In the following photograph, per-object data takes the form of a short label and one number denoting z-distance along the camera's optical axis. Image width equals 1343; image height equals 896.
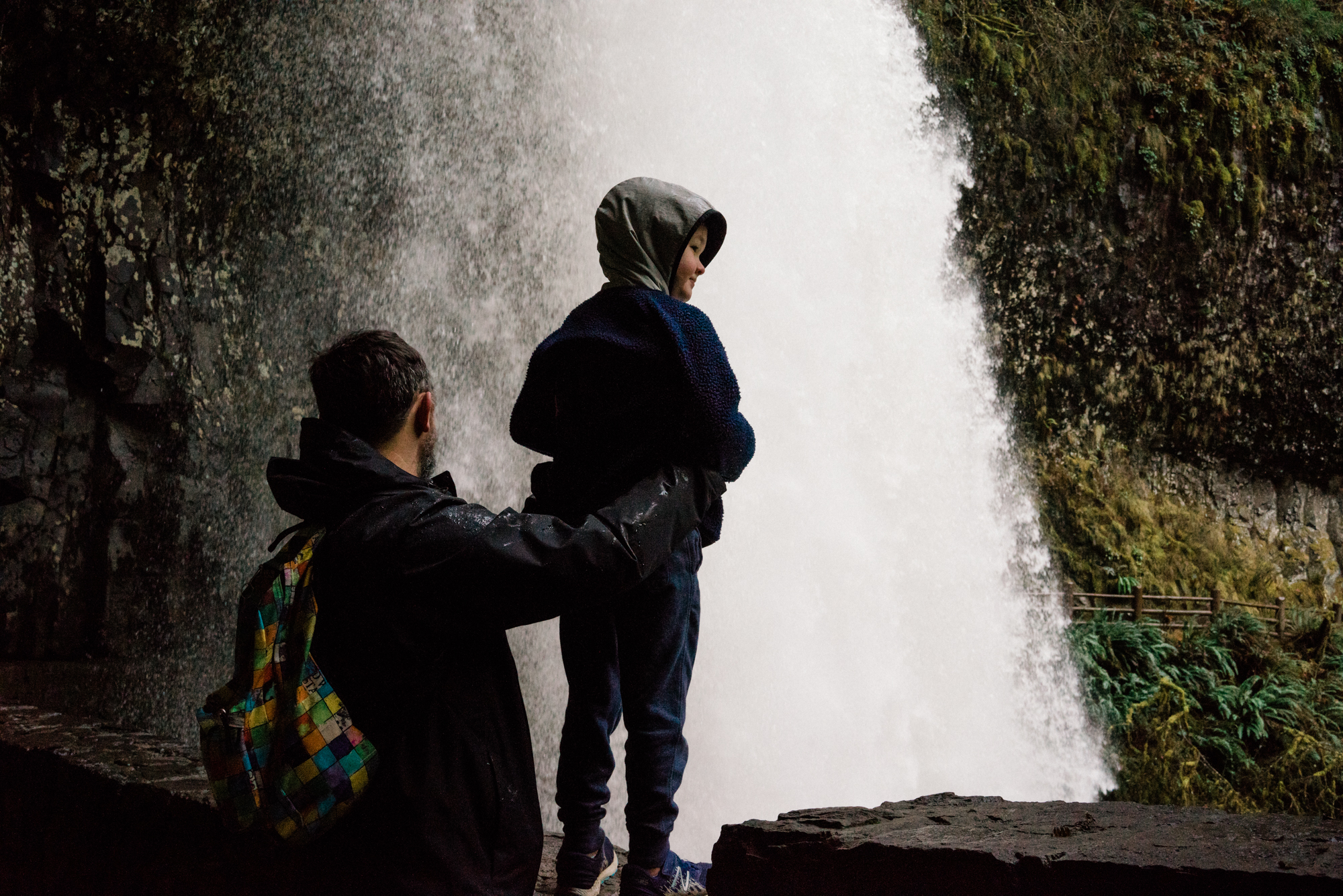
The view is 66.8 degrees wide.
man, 1.47
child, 1.88
